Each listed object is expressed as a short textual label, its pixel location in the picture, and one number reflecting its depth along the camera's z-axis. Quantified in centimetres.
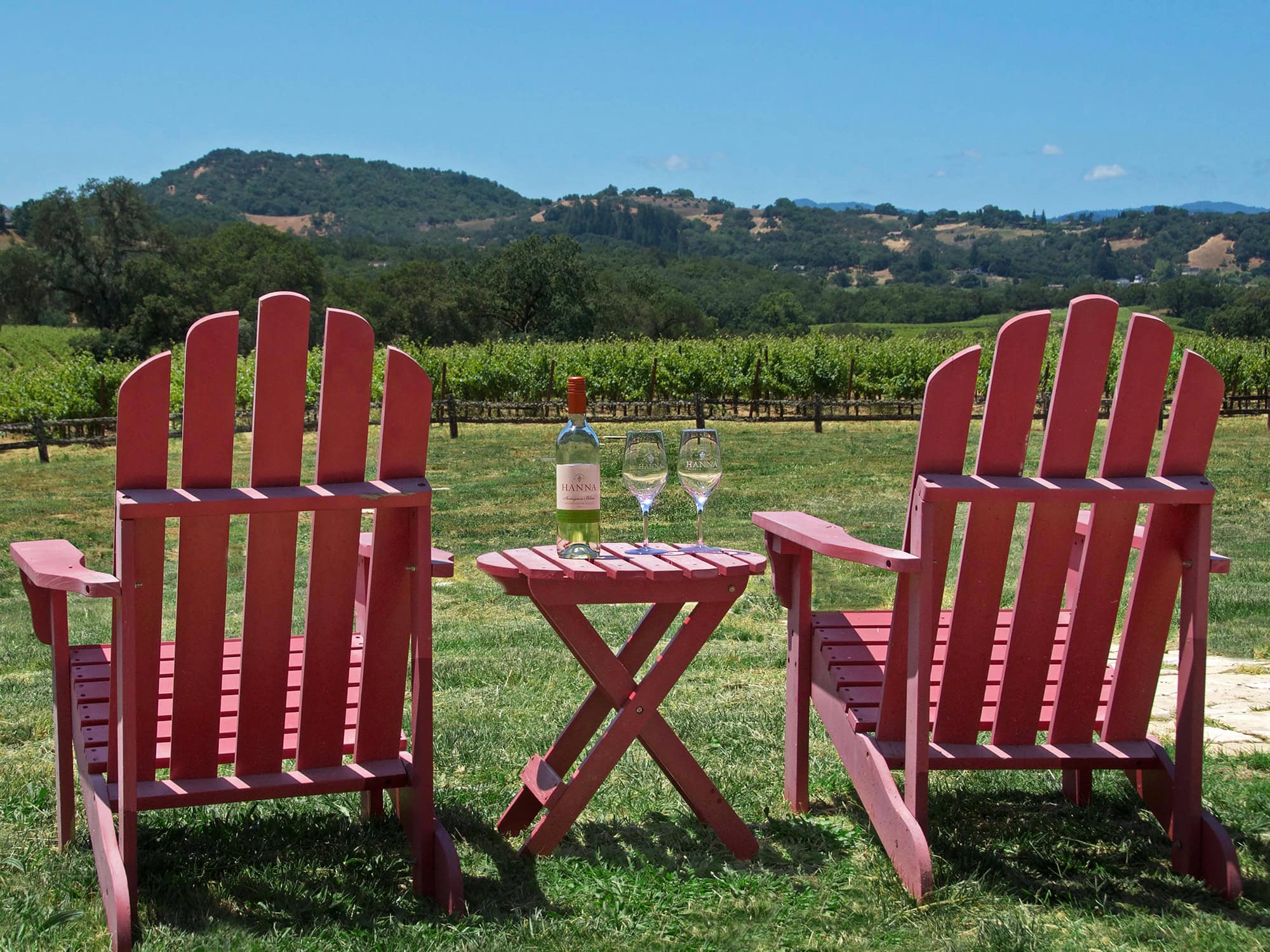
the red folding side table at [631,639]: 245
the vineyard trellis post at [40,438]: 1786
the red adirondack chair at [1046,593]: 241
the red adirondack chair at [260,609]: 222
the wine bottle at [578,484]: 251
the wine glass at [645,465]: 262
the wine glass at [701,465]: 268
